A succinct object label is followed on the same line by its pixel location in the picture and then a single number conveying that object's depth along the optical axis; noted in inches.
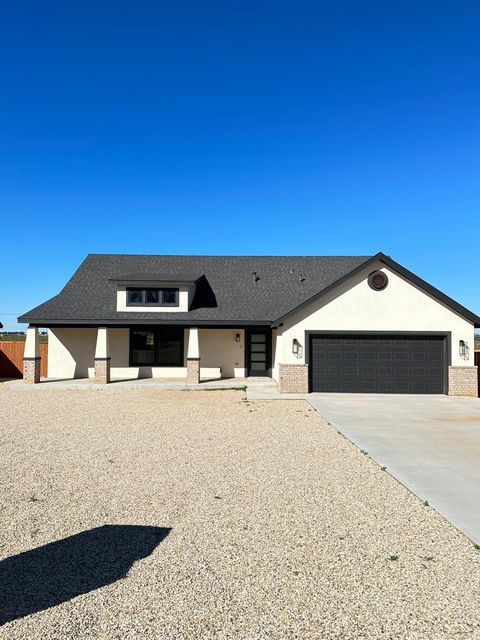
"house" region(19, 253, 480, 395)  648.4
